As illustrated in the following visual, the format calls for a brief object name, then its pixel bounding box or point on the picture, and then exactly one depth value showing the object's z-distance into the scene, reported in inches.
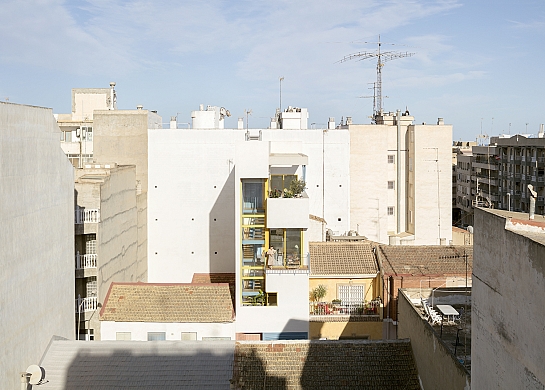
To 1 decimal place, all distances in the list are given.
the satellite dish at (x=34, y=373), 792.3
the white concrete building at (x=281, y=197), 1116.5
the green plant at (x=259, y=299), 1113.4
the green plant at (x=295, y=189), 1151.8
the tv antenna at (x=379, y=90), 2177.7
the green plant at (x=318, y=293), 1219.9
